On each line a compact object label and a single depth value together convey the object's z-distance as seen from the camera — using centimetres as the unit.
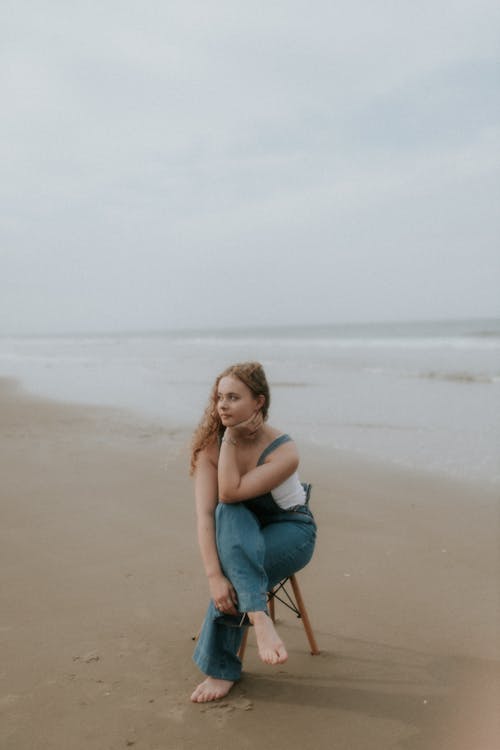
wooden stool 311
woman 285
